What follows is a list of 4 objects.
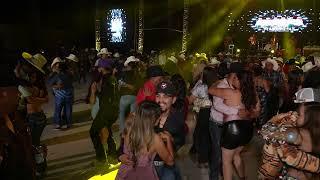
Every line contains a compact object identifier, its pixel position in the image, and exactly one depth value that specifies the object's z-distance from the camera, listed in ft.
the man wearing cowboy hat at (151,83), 20.62
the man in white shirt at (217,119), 21.29
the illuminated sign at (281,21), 119.34
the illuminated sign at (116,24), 82.43
